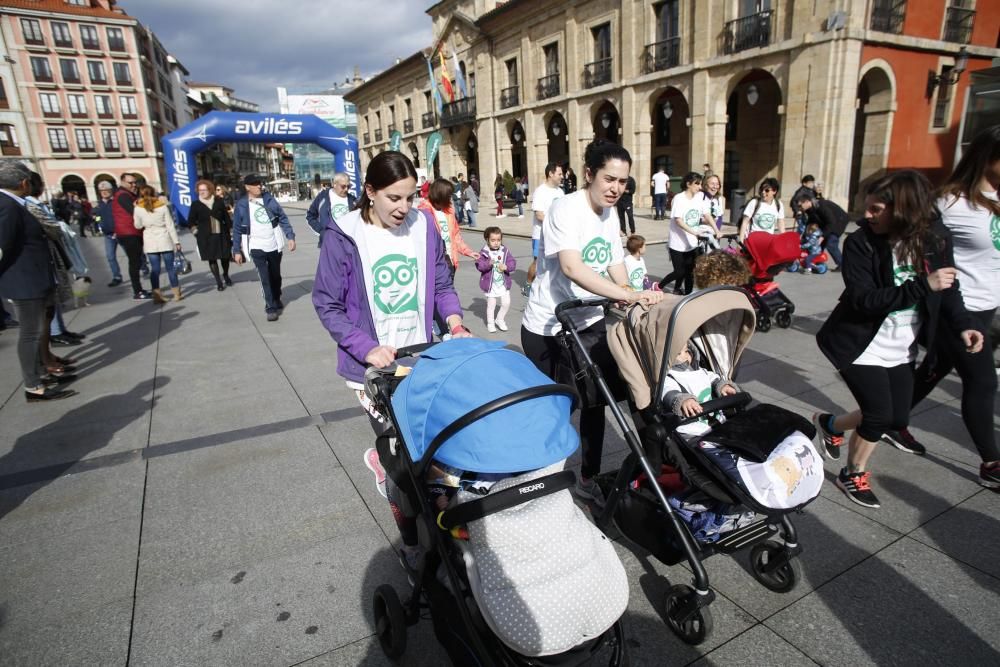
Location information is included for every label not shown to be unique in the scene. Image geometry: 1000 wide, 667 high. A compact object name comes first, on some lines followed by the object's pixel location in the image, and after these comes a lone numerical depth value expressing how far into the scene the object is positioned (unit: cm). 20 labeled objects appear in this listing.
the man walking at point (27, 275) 487
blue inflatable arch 1267
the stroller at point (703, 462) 209
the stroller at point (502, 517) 162
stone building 1659
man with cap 781
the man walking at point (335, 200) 838
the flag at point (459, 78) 3101
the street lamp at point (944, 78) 1823
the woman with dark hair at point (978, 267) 315
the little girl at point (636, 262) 633
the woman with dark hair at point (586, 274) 293
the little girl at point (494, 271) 677
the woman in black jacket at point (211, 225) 975
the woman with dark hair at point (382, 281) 250
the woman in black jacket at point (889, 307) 284
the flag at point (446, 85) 3332
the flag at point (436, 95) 3368
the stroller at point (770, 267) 648
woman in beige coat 900
